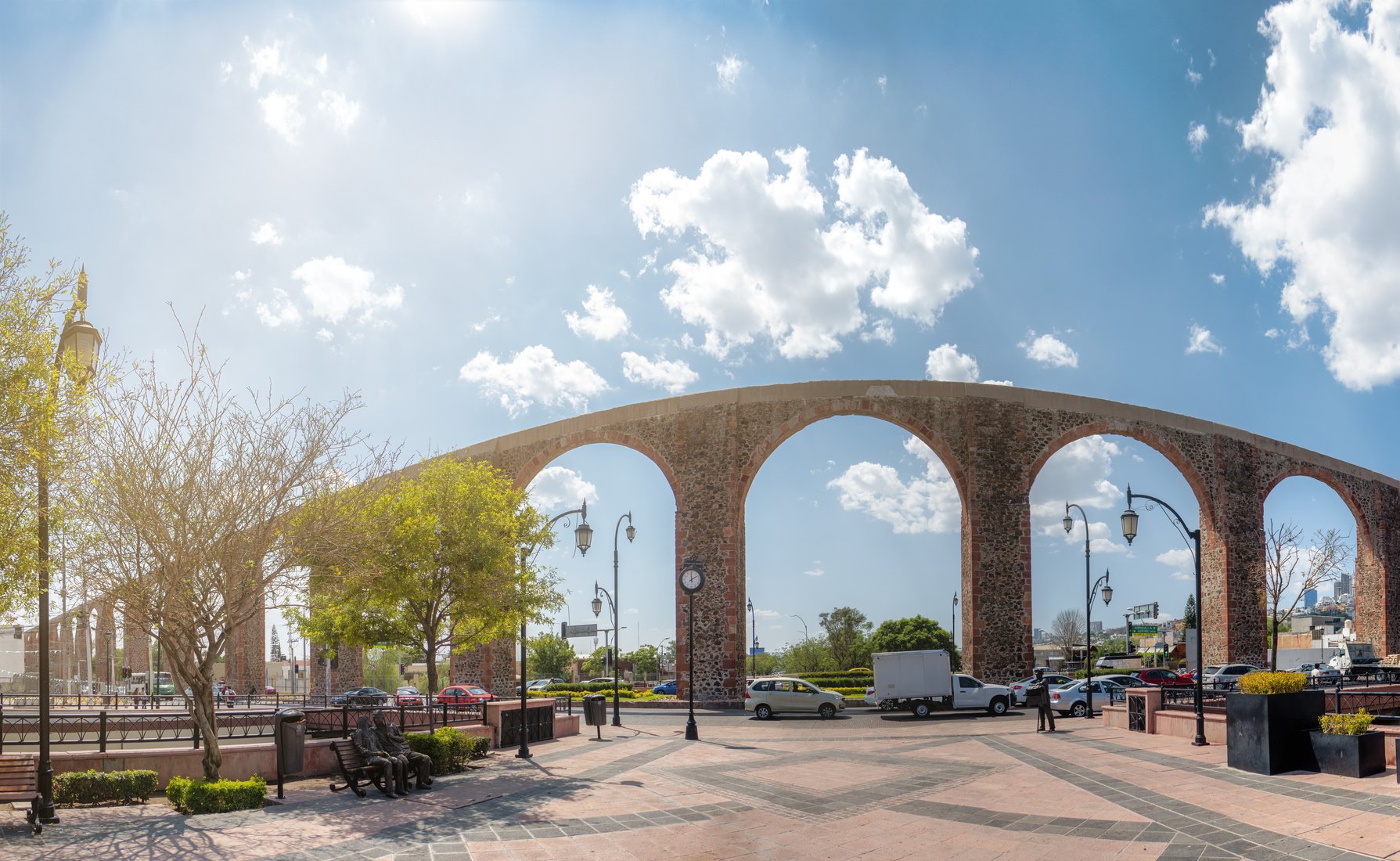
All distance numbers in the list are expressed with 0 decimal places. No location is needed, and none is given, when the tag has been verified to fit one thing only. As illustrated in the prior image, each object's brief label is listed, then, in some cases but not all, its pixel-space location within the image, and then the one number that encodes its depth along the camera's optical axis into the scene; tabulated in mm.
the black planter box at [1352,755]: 10727
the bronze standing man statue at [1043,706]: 18377
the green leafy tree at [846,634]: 47591
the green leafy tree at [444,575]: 15086
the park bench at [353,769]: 10938
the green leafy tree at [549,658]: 66000
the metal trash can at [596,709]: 19406
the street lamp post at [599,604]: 40819
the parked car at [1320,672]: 22234
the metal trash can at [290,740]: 11061
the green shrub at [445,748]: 12766
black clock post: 19859
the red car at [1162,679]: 30719
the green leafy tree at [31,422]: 9461
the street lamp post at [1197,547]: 15023
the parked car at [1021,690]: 26311
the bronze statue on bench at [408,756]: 11523
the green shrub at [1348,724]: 10953
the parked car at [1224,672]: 27141
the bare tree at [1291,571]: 31047
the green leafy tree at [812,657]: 49375
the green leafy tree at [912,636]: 45438
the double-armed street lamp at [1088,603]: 23375
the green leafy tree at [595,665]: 73750
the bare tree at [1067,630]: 75438
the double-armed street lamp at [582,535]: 16459
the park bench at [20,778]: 9891
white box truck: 24594
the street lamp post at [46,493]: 9461
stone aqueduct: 28172
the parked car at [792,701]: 24375
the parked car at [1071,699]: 24266
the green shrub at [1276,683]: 11414
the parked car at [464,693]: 27031
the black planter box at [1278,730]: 11398
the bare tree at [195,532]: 10047
